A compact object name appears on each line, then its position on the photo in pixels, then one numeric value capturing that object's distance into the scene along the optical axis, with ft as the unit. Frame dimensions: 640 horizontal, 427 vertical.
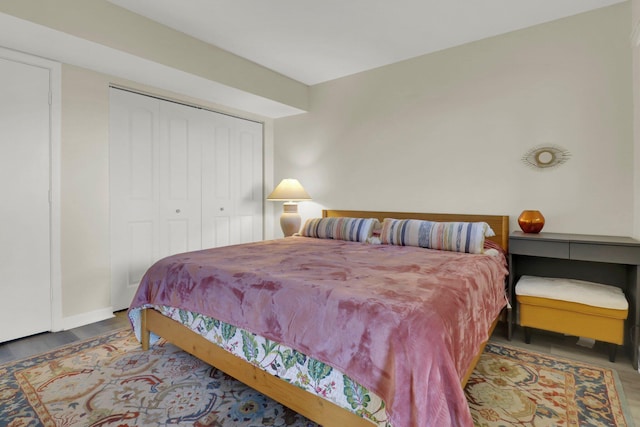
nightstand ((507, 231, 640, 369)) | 6.99
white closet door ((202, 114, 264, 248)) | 12.73
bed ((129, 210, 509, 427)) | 3.77
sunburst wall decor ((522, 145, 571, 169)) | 8.81
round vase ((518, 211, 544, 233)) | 8.55
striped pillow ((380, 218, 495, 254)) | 8.52
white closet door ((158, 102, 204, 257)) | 11.32
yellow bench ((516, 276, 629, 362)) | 6.96
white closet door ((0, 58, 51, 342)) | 8.08
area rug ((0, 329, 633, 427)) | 5.26
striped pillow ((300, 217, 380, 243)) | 10.59
